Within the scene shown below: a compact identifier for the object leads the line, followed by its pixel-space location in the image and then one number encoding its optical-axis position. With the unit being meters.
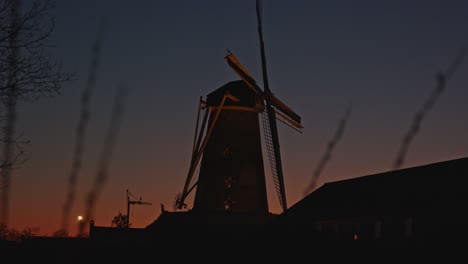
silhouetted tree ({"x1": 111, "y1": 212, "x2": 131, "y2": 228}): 85.22
